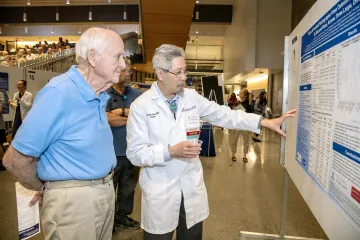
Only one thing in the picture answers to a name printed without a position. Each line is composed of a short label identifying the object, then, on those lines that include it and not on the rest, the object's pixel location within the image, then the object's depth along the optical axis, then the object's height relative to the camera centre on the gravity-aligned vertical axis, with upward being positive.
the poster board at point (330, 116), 1.02 -0.08
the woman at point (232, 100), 11.04 -0.09
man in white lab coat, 1.72 -0.36
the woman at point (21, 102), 5.76 -0.15
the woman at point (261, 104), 10.97 -0.26
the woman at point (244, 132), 6.52 -0.81
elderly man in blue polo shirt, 1.20 -0.23
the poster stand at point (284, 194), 2.26 -0.89
